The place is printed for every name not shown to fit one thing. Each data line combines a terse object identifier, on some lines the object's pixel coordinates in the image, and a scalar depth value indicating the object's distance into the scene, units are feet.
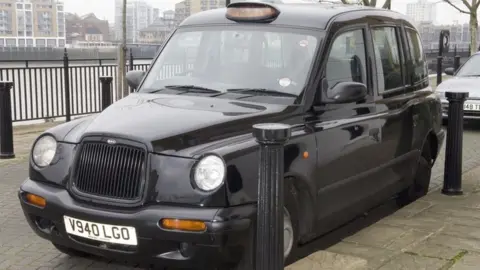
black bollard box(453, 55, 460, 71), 67.96
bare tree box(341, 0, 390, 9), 59.66
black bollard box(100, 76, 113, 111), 31.71
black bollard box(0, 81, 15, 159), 27.35
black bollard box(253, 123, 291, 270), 10.71
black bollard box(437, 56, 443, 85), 63.04
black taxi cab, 12.09
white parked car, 38.77
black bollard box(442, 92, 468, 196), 21.13
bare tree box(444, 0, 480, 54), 74.38
